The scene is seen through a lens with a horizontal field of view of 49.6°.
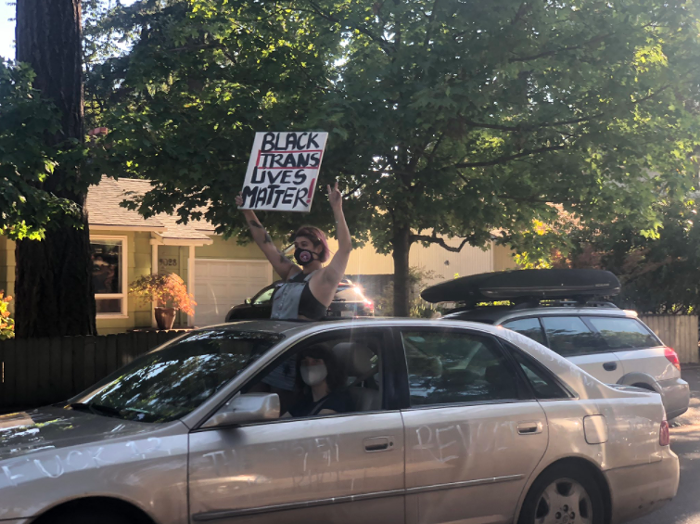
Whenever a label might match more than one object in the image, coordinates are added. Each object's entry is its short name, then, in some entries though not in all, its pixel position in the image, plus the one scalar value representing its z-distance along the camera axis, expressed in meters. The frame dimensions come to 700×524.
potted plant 19.47
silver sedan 3.37
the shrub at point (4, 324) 12.33
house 19.20
